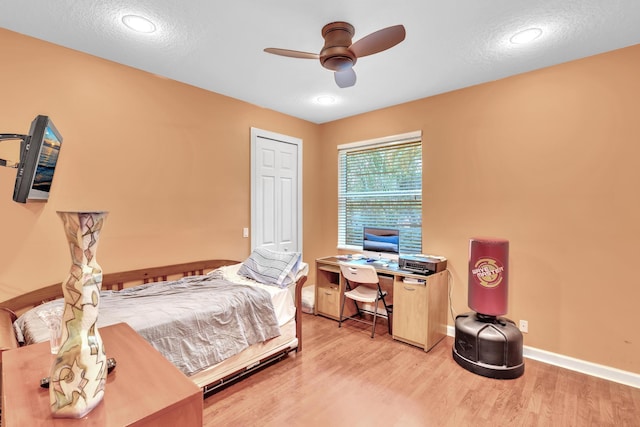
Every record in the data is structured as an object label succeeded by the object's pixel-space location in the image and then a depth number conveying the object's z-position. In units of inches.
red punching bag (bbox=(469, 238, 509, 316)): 103.4
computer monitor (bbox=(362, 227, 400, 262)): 142.5
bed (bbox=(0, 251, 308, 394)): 76.8
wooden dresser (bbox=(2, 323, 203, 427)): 34.6
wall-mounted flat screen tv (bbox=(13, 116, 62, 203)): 70.1
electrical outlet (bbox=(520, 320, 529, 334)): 114.2
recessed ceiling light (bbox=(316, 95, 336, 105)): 139.4
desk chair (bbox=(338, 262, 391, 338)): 126.2
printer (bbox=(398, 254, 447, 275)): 121.8
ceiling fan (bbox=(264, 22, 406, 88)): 76.6
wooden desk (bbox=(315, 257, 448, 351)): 117.5
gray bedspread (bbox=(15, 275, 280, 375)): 76.8
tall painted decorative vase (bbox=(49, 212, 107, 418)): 34.4
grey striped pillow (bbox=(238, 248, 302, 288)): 113.0
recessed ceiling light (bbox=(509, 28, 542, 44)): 87.0
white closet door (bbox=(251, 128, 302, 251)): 150.7
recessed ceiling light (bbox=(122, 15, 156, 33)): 81.6
